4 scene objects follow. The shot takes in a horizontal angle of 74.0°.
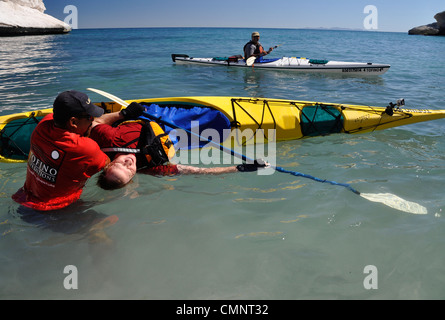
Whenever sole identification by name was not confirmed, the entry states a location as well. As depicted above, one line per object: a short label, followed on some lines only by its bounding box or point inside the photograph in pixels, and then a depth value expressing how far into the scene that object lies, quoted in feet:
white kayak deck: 36.11
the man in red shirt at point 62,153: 7.49
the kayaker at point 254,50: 38.42
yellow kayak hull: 13.85
